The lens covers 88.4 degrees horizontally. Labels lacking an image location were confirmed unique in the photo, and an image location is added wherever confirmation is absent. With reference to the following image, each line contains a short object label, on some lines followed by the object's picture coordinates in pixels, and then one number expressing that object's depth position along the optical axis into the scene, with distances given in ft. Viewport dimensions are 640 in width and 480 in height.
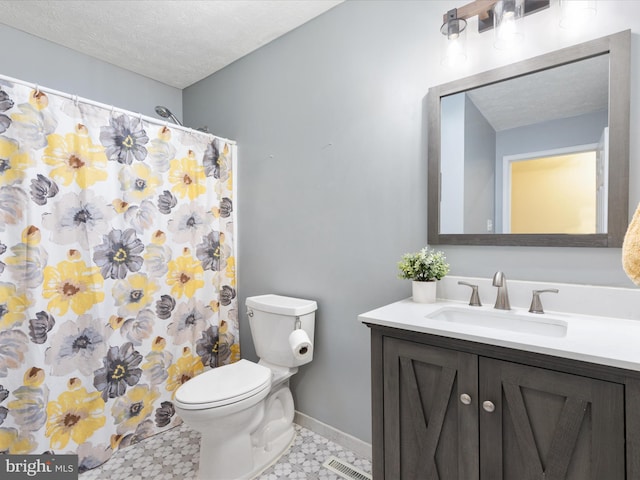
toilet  4.82
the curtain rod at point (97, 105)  4.91
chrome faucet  4.09
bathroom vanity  2.61
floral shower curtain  4.95
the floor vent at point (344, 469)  5.22
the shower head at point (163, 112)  7.15
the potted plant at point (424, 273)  4.57
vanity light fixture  4.11
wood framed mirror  3.75
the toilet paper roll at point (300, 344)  5.49
